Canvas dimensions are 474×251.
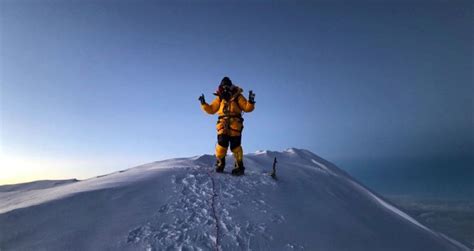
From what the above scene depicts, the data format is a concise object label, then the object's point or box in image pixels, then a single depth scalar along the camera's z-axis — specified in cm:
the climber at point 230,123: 878
